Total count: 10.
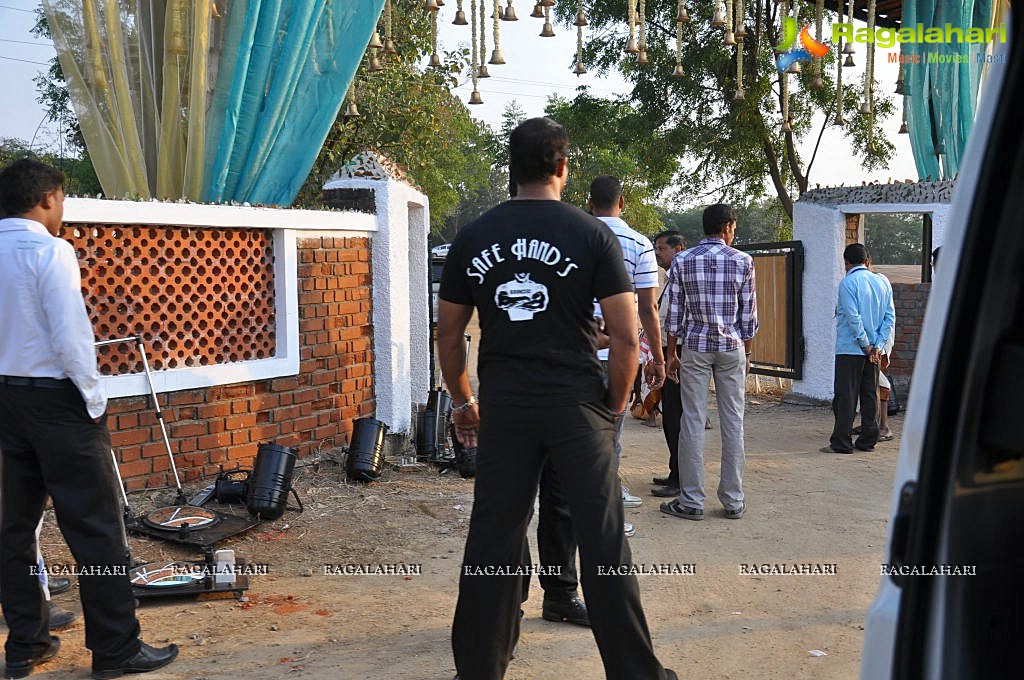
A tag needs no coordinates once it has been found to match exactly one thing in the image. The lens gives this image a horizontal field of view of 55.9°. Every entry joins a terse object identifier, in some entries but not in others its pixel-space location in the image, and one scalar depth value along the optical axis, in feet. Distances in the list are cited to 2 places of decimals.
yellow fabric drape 21.47
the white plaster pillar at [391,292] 25.23
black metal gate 36.17
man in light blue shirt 26.76
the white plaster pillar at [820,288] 35.12
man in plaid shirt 20.01
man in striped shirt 16.52
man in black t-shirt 10.64
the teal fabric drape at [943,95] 37.70
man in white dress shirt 11.89
